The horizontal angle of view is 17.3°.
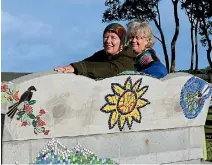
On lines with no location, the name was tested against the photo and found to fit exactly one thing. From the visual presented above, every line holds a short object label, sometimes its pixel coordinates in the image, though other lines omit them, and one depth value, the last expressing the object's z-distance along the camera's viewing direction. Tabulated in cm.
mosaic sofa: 444
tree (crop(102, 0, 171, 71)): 3527
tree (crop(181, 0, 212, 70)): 3344
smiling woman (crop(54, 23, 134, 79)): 502
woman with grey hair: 568
